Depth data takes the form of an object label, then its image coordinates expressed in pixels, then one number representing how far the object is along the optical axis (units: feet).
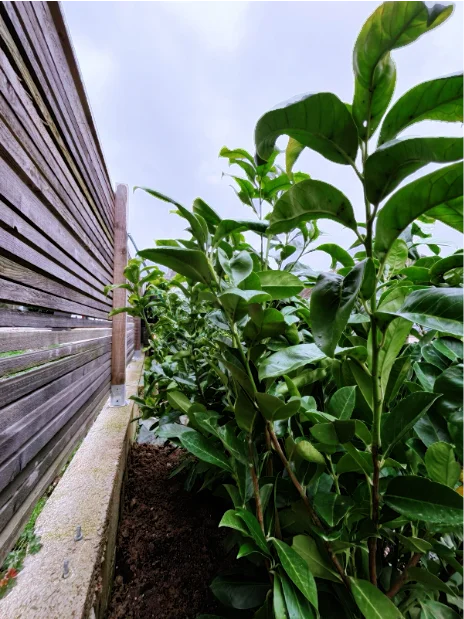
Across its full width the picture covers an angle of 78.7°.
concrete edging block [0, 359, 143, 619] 2.28
